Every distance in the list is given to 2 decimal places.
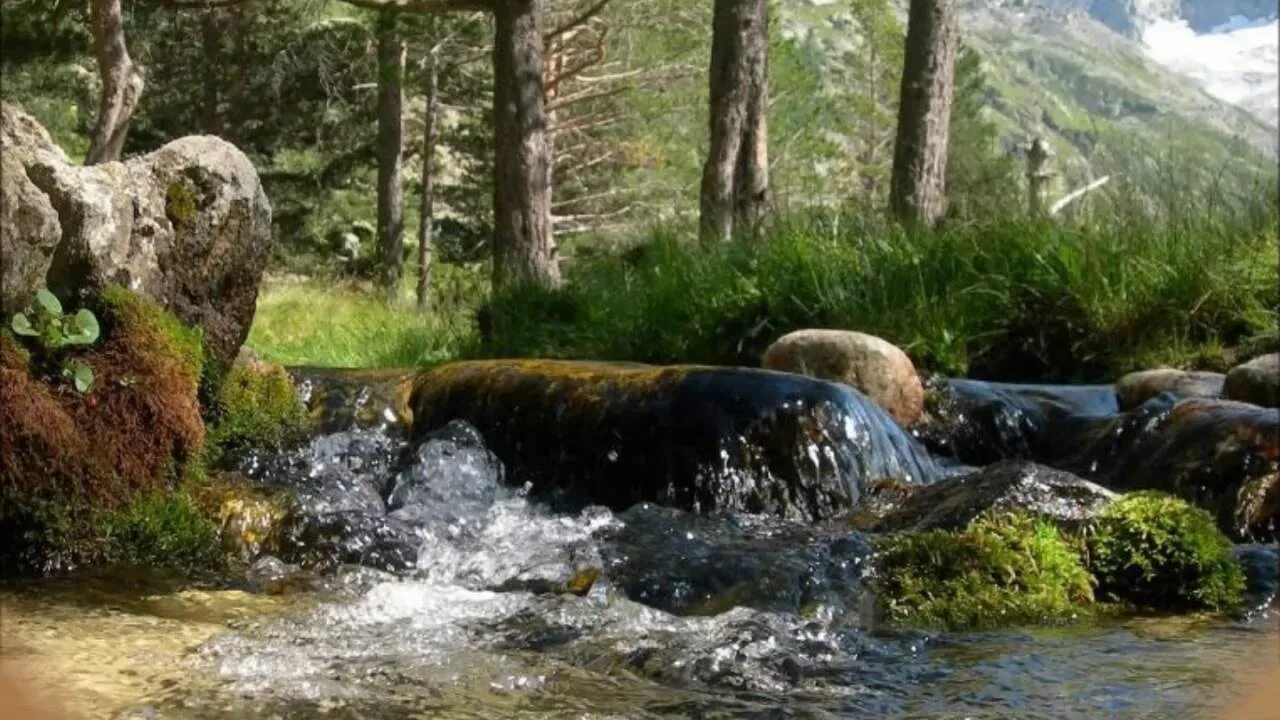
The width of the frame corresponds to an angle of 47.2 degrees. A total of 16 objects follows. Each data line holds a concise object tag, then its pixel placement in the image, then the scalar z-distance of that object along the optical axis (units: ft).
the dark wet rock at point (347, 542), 13.89
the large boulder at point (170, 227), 14.76
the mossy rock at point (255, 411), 16.71
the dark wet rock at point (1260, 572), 12.83
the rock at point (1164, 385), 21.29
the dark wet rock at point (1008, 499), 14.08
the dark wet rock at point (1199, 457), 15.94
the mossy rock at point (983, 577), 12.08
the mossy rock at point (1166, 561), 12.75
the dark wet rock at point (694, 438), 16.88
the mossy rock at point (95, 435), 13.01
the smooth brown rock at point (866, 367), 20.85
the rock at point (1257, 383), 20.17
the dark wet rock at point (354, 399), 19.33
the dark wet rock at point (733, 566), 12.28
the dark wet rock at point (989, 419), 20.51
